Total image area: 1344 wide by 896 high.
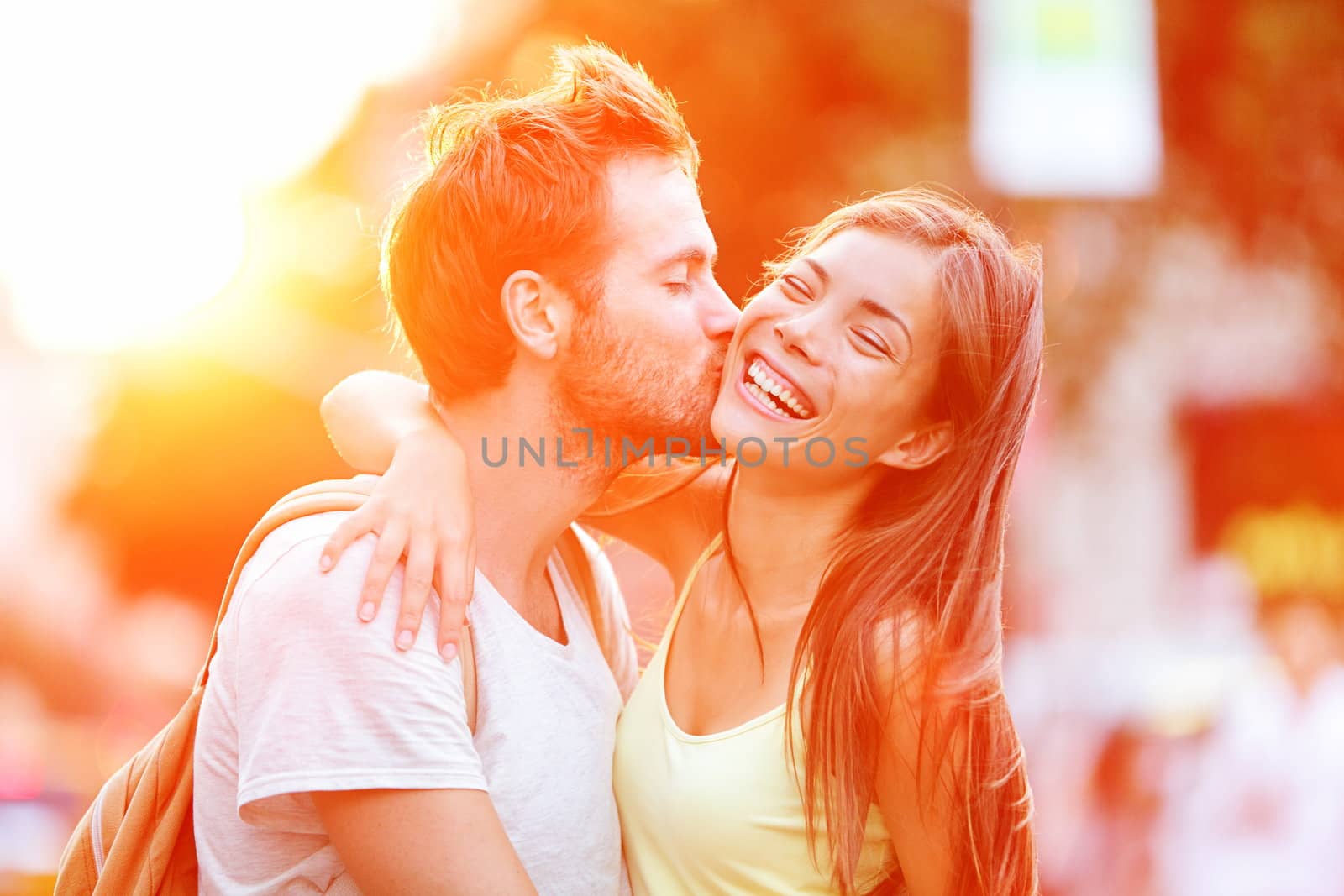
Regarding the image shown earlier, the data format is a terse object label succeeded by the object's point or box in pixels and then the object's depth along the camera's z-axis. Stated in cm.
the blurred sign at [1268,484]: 1173
